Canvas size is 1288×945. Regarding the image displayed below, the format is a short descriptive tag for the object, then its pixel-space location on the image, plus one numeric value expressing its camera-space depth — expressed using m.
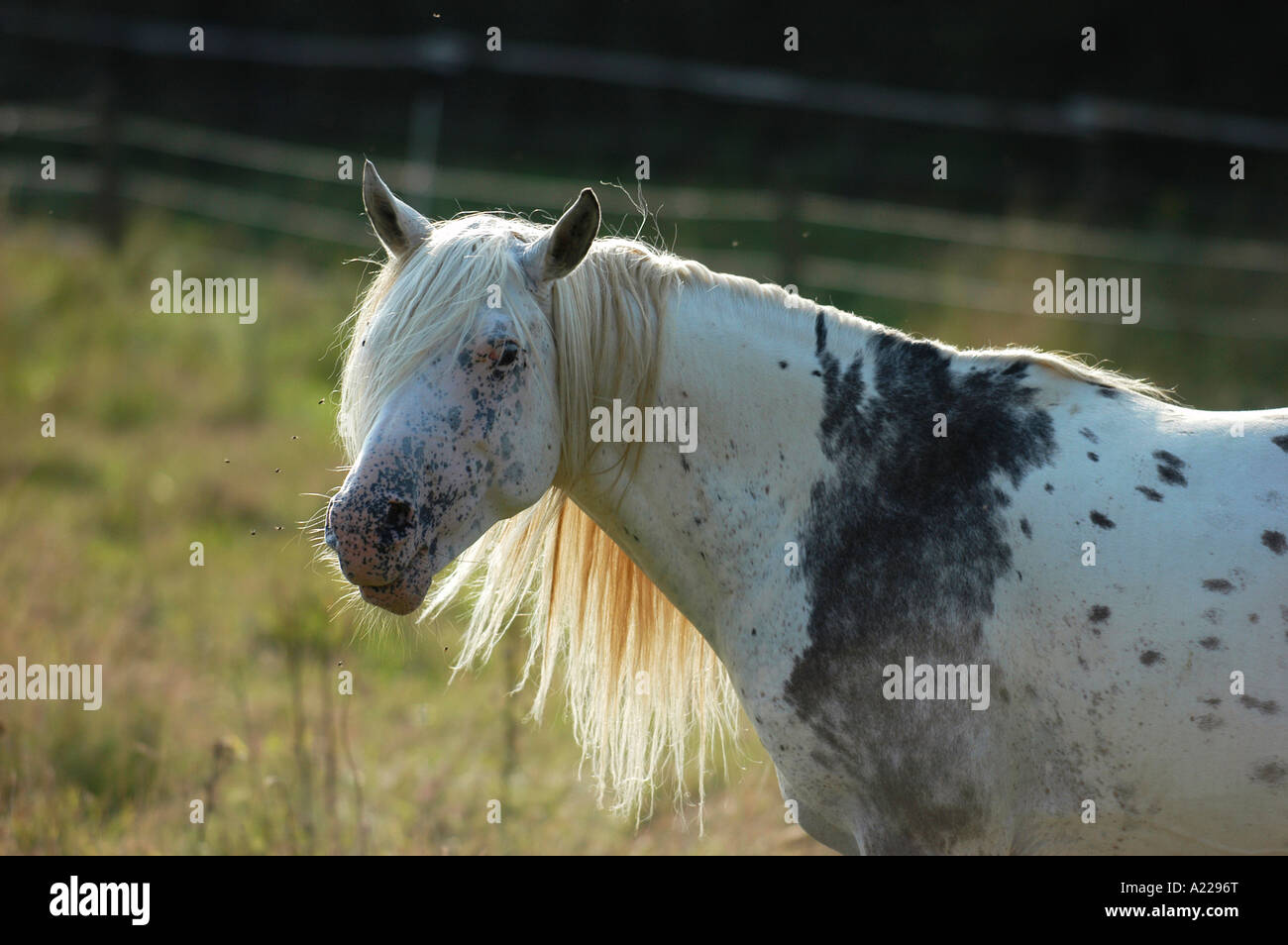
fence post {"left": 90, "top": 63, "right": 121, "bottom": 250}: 11.23
